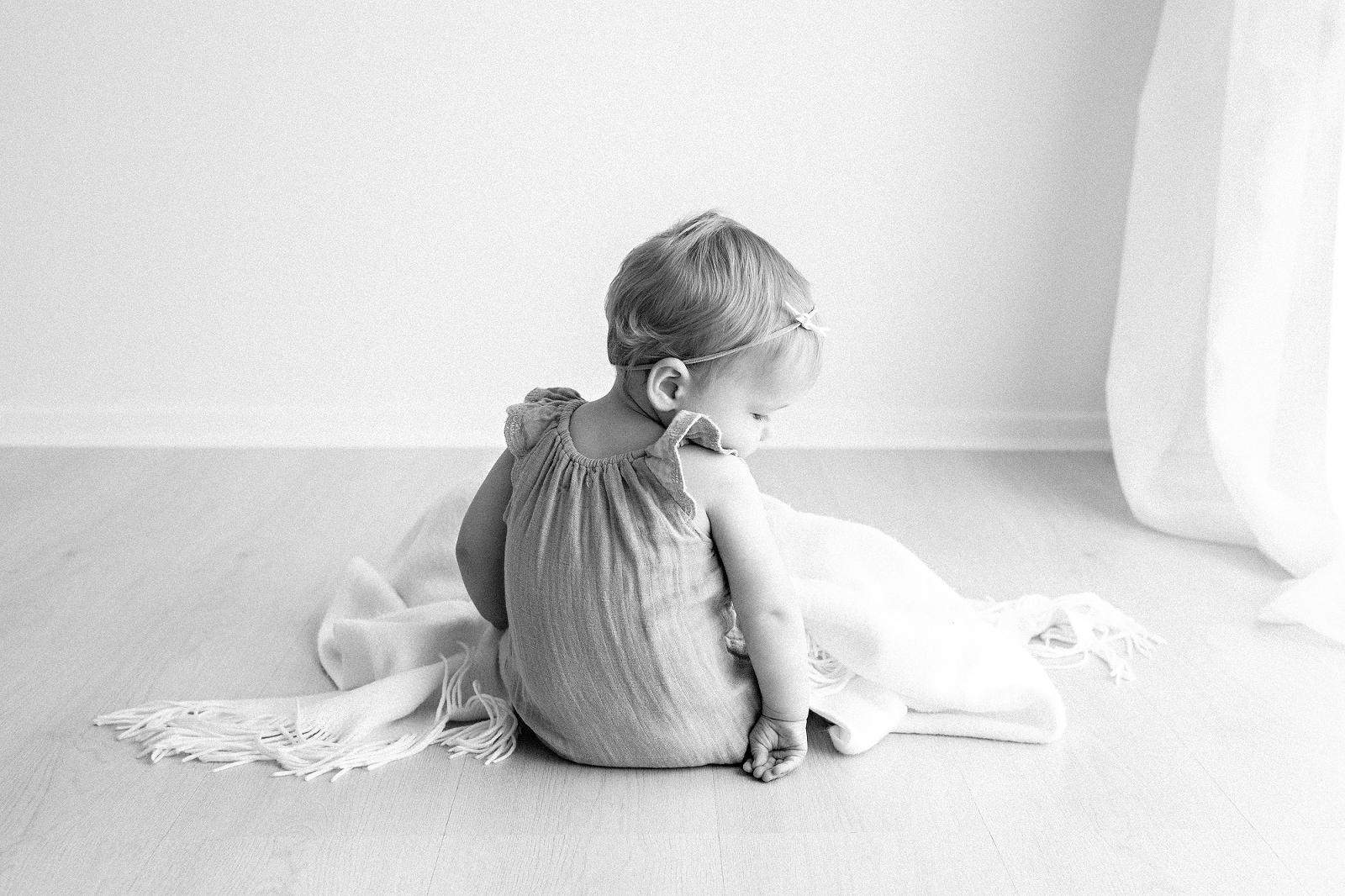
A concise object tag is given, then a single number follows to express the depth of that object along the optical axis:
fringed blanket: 1.52
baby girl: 1.37
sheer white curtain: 2.07
